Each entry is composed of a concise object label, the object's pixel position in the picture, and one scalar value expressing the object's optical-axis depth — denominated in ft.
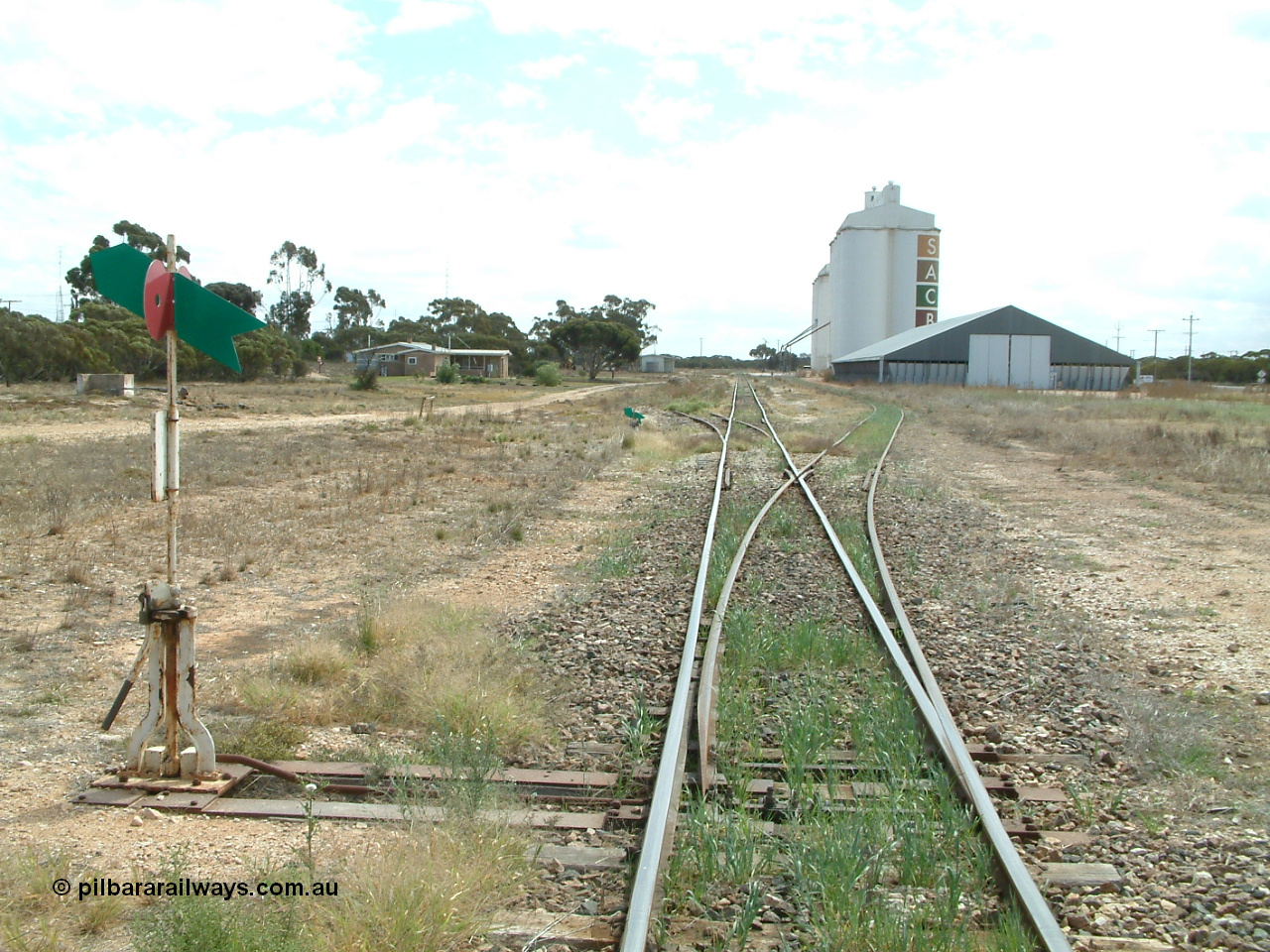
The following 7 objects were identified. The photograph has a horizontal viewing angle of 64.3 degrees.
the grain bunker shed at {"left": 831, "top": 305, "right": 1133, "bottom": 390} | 206.39
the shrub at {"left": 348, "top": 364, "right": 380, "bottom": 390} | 186.29
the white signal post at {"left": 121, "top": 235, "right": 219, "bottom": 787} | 15.71
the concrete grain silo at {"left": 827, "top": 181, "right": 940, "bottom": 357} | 304.71
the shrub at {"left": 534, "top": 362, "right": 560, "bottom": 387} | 247.70
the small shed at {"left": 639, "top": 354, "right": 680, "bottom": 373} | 482.86
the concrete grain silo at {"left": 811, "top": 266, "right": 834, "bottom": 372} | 343.87
